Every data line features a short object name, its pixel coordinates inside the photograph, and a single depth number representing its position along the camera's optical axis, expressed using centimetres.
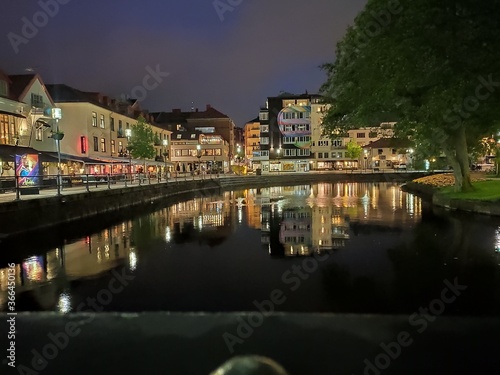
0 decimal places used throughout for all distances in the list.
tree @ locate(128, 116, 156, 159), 6043
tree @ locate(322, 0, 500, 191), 1628
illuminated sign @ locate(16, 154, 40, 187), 2886
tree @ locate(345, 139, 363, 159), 9644
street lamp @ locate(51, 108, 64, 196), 2152
